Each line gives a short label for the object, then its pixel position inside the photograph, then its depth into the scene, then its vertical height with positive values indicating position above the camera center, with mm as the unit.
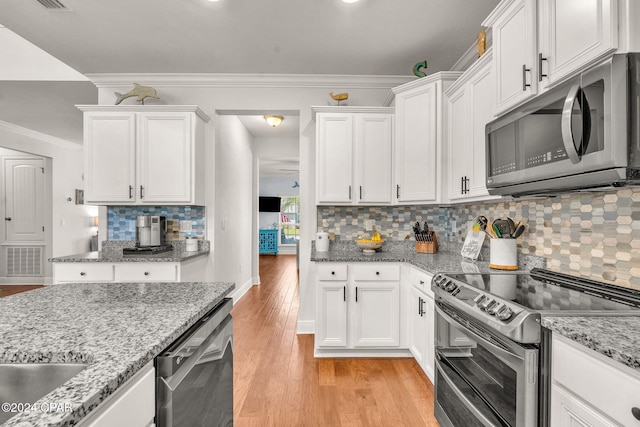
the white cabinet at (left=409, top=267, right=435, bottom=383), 2342 -792
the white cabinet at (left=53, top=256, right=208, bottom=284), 2891 -505
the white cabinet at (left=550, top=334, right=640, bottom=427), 858 -488
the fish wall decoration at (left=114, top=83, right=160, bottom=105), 3277 +1167
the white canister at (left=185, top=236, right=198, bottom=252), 3416 -320
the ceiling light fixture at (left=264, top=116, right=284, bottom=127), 4750 +1330
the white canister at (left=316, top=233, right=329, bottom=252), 3309 -277
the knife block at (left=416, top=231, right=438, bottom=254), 3170 -299
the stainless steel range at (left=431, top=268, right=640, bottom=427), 1168 -491
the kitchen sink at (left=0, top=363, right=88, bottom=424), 804 -396
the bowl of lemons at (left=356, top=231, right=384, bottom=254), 3186 -284
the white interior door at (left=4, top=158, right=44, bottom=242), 6102 +232
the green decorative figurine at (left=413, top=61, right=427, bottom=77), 3018 +1299
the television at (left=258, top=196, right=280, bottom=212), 11625 +327
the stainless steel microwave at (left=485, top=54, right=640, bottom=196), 1140 +314
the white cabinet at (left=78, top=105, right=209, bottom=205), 3207 +563
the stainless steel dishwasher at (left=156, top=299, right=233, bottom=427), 905 -528
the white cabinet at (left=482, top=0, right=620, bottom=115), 1203 +734
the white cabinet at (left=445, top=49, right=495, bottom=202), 2199 +628
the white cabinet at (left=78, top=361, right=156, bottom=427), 667 -418
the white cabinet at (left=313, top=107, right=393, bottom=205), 3193 +574
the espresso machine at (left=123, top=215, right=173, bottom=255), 3322 -197
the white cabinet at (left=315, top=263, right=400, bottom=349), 2838 -779
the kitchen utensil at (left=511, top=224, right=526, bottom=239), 2180 -109
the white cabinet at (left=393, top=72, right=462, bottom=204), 2807 +655
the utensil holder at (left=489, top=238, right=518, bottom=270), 2148 -255
